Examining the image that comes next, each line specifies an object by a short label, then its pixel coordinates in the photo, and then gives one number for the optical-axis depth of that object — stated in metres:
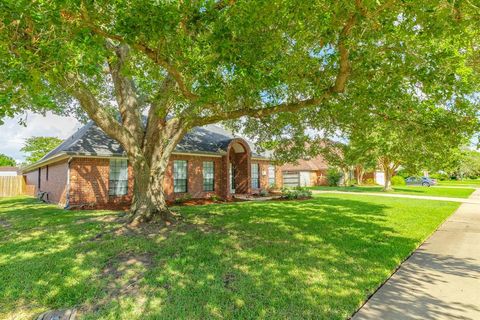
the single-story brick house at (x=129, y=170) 13.55
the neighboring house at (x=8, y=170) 47.19
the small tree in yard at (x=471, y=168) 51.16
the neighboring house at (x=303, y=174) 35.38
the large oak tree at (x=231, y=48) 4.50
